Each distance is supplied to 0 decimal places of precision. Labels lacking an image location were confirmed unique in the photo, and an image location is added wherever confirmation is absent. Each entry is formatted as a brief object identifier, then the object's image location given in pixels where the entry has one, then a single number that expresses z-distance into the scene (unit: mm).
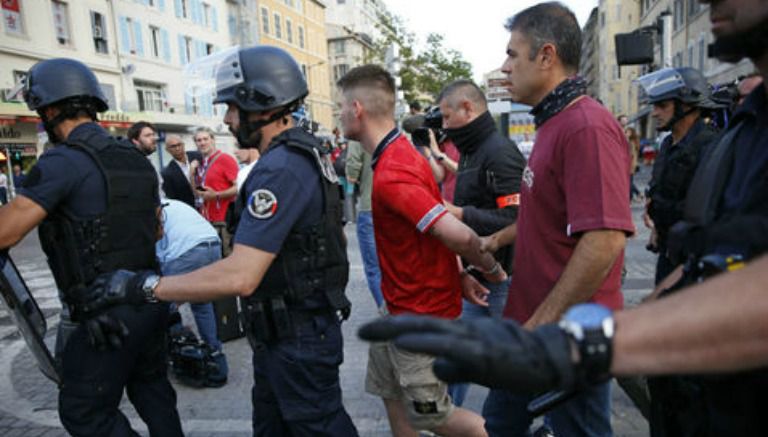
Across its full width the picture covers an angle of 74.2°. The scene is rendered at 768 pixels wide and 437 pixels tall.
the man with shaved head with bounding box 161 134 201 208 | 6137
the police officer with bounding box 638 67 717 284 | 3742
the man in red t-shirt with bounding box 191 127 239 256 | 5812
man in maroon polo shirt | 1709
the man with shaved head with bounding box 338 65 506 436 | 2350
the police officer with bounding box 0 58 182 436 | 2363
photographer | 4570
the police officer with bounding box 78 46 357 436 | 2012
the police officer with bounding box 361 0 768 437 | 760
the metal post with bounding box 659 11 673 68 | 8086
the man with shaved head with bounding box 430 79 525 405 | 3029
